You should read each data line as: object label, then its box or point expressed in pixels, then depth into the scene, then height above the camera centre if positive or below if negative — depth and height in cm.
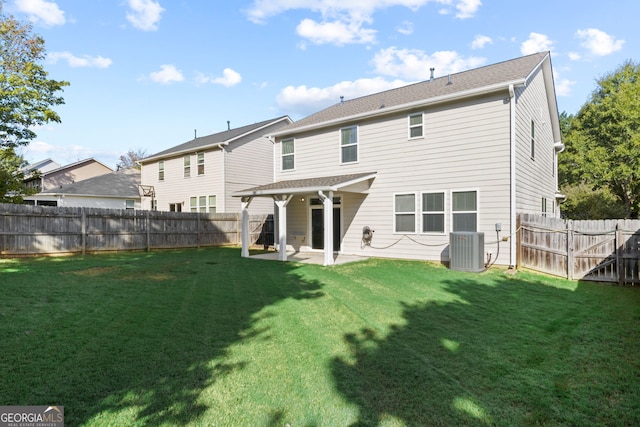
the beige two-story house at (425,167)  967 +155
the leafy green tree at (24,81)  1480 +599
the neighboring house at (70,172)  2845 +381
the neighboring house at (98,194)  2277 +138
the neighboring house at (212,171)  1936 +268
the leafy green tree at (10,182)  1441 +144
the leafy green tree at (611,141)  2204 +487
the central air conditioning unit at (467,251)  895 -105
